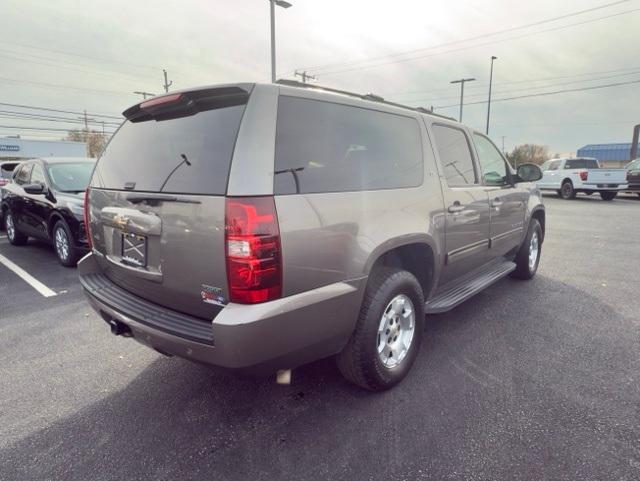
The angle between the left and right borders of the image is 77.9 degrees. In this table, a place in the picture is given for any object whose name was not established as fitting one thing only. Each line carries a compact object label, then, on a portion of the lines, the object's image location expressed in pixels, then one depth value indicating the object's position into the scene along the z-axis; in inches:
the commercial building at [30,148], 1312.7
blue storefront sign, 1411.2
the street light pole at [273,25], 576.4
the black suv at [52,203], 222.2
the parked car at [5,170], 397.0
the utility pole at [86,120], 2114.3
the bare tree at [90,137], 2257.6
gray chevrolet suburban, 74.8
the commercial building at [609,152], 2358.5
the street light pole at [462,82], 1551.4
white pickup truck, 649.6
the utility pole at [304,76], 1070.7
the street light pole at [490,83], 1357.8
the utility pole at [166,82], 1490.9
